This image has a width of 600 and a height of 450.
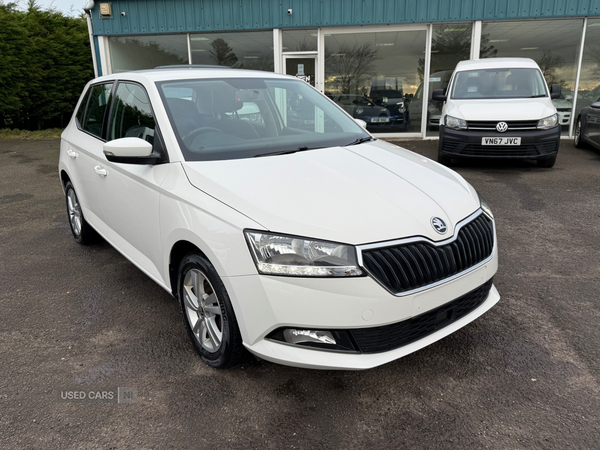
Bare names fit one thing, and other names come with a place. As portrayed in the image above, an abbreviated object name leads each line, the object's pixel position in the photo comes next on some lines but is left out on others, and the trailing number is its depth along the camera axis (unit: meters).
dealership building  11.95
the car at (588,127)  9.21
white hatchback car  2.23
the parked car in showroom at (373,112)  12.97
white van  7.83
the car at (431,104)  12.54
